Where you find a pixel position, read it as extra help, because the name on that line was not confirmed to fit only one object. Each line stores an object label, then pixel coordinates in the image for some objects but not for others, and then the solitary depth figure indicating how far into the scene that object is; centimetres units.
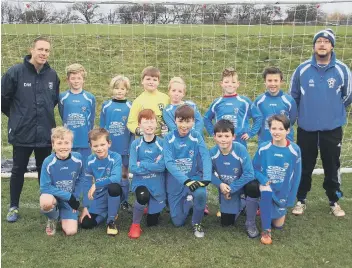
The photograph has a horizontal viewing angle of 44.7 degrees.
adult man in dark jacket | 402
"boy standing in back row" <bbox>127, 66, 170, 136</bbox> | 439
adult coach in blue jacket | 418
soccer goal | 827
